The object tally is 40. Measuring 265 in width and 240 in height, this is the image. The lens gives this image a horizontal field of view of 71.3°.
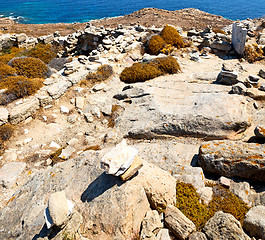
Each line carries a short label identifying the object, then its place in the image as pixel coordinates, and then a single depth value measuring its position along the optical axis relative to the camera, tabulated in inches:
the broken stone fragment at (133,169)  155.6
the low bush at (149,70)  498.6
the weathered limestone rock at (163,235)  148.4
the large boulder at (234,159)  201.5
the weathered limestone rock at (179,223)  151.0
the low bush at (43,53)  802.7
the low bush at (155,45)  665.0
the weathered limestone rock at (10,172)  268.5
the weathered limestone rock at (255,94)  364.8
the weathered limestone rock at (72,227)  139.2
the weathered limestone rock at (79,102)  426.3
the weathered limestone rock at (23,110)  362.6
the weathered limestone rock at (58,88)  428.5
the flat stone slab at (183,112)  285.0
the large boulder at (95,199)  149.0
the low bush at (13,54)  689.6
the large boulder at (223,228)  141.4
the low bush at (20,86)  407.2
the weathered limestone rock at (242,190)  192.8
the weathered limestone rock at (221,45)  665.6
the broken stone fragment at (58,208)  134.4
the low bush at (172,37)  702.5
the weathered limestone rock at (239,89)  362.3
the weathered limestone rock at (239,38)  603.9
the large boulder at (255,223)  146.0
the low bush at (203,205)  170.0
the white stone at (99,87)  471.5
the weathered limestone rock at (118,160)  150.1
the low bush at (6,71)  478.3
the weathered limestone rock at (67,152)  301.0
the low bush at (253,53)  609.9
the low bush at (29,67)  523.8
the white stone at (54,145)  337.1
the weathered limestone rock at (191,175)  205.0
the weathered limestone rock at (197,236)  146.1
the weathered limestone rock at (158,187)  163.8
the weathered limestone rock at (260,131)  232.7
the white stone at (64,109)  411.3
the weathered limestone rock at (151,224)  146.3
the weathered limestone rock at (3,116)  347.6
